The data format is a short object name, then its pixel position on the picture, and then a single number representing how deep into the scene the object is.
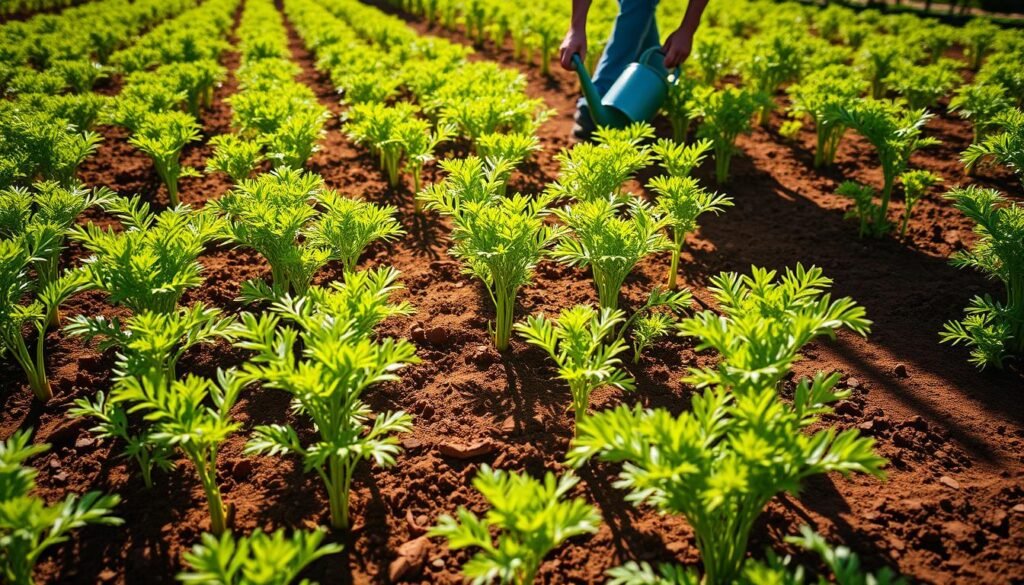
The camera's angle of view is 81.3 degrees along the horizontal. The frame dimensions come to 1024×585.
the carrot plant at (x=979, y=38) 8.77
